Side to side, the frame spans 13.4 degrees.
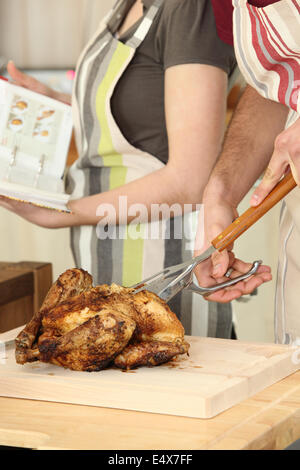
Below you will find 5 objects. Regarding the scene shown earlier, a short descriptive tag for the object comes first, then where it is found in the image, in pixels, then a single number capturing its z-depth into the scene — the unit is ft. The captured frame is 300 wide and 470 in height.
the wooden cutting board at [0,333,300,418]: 6.15
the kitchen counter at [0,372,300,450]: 5.81
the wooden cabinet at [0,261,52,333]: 8.68
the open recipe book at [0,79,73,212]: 8.41
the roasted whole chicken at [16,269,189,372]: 6.43
